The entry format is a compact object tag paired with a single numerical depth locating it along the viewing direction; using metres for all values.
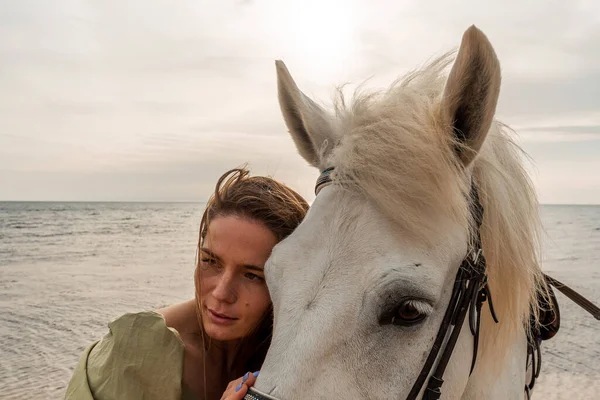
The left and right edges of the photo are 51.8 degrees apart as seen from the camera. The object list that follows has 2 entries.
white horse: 0.62
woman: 0.75
